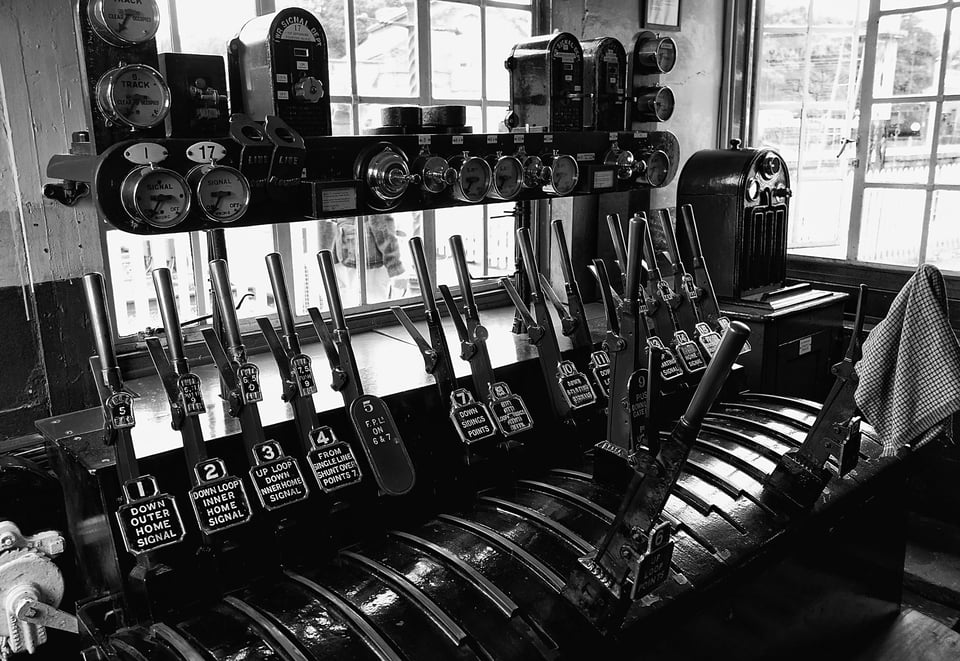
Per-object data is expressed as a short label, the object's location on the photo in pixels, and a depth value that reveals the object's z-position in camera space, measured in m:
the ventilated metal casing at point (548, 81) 2.80
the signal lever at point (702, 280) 2.88
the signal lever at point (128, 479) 1.66
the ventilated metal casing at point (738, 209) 3.55
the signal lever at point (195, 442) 1.74
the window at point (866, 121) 4.13
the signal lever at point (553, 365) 2.43
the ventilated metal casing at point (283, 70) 2.04
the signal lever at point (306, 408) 1.91
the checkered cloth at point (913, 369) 1.88
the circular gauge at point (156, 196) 1.80
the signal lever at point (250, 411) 1.82
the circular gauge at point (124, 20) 1.76
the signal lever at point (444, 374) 2.19
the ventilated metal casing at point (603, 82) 2.96
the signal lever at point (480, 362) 2.27
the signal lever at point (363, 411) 2.05
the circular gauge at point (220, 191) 1.91
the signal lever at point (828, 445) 2.09
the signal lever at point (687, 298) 2.79
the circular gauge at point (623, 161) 2.95
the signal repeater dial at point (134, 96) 1.78
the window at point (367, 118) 2.76
